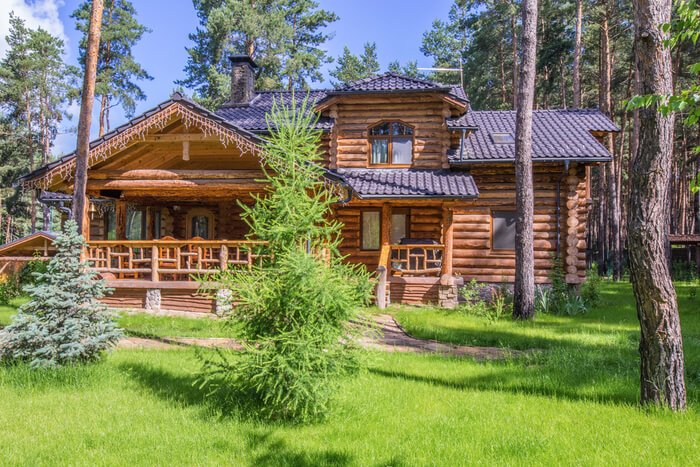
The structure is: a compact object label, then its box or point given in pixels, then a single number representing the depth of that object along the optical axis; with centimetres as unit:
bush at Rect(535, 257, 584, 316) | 1284
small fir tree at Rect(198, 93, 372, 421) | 481
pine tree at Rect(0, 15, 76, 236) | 3634
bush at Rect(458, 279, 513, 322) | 1222
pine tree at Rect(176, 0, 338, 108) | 3042
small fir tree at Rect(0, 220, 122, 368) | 650
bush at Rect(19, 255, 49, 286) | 1648
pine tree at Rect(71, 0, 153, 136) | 3095
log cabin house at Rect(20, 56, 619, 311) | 1233
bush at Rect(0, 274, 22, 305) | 1434
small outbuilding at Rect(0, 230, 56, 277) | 1758
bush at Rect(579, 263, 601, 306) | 1416
